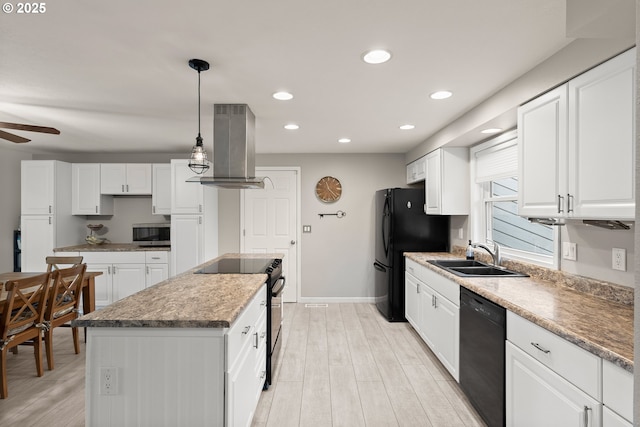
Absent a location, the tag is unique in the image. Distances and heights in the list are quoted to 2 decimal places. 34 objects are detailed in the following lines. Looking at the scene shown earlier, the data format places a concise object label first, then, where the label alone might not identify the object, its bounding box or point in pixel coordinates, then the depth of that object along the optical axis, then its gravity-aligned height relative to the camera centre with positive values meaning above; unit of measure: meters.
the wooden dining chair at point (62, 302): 2.93 -0.85
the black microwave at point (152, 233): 5.12 -0.32
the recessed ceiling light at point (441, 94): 2.61 +0.93
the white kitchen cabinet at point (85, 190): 5.04 +0.32
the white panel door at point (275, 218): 5.29 -0.10
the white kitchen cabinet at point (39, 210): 4.74 +0.02
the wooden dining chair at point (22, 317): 2.49 -0.85
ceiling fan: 2.36 +0.60
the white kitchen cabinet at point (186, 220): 4.80 -0.12
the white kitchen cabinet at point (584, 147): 1.47 +0.33
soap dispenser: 3.45 -0.42
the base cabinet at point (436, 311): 2.61 -0.91
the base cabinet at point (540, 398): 1.31 -0.82
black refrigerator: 4.28 -0.28
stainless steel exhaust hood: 2.85 +0.55
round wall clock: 5.26 +0.34
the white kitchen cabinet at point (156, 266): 4.80 -0.77
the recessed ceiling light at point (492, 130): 3.01 +0.74
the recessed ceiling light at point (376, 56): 1.96 +0.93
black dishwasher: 1.92 -0.90
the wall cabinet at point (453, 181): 3.77 +0.35
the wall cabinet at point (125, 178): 5.02 +0.50
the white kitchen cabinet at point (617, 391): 1.11 -0.61
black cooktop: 2.72 -0.48
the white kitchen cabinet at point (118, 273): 4.76 -0.87
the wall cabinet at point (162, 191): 5.00 +0.31
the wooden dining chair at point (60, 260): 3.82 -0.56
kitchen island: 1.50 -0.70
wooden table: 3.44 -0.81
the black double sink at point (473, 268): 2.67 -0.50
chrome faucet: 2.96 -0.39
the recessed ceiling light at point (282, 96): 2.66 +0.93
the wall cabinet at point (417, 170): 4.34 +0.57
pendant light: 2.52 +0.42
